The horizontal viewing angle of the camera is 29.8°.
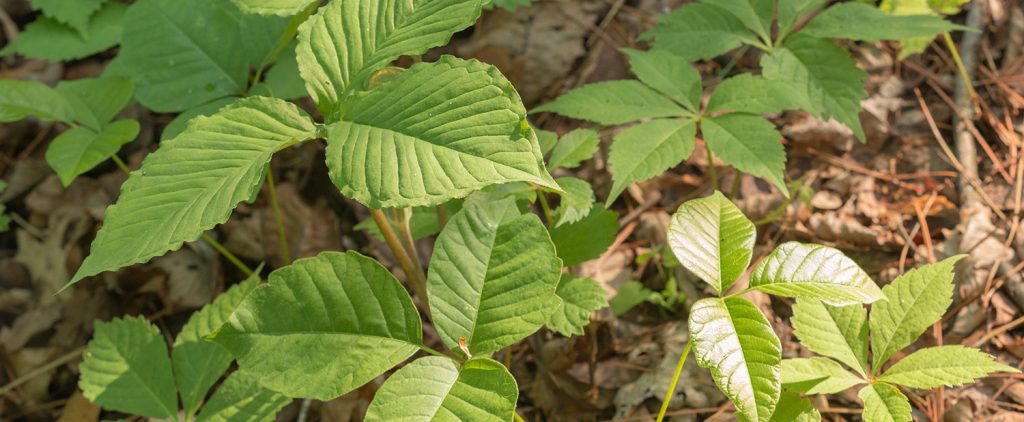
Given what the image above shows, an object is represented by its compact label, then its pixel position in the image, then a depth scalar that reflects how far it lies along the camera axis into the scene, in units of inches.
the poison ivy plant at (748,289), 32.6
